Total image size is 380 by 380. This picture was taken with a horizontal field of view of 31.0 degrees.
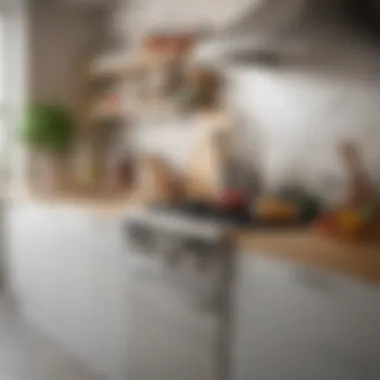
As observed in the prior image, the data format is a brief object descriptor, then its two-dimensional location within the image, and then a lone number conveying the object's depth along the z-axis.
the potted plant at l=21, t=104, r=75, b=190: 4.47
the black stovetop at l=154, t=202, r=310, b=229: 2.88
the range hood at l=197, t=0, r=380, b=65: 2.59
